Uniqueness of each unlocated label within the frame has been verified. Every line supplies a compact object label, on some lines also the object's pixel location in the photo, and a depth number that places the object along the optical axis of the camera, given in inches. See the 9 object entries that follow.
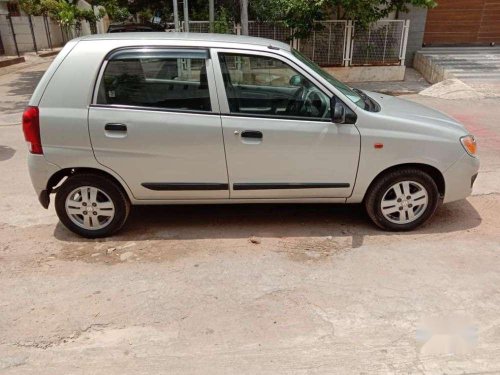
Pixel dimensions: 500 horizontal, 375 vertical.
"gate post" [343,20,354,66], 472.1
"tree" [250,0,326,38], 442.0
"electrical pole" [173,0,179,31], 399.7
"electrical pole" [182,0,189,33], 398.8
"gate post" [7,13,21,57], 795.6
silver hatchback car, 142.2
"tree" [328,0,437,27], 429.7
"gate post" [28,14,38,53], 854.1
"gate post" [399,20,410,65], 470.6
